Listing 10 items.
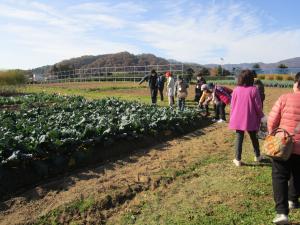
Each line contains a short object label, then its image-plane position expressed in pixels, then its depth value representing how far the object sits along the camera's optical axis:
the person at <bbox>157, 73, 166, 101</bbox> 11.35
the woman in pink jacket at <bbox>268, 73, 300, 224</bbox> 3.07
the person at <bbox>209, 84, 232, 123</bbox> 7.19
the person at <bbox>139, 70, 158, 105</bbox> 10.17
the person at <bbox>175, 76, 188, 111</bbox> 8.59
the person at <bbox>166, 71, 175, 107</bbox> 9.60
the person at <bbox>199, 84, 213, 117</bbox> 7.79
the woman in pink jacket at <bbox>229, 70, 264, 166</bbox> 4.34
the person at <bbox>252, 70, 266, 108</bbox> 6.54
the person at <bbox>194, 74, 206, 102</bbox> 9.22
